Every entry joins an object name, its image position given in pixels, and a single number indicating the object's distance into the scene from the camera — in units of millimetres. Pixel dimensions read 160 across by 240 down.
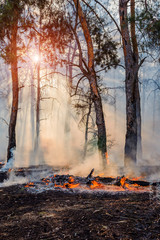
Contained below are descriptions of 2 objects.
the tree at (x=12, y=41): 12844
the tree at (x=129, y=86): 11039
